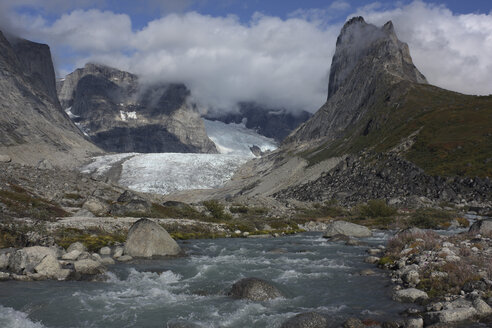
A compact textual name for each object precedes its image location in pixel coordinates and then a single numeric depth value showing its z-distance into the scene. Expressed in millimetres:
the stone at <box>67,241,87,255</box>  27000
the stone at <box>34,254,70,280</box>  20547
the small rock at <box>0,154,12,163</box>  67669
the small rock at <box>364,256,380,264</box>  25611
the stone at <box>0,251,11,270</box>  21734
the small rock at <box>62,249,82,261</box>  24466
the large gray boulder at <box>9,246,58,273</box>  21109
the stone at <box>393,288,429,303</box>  15764
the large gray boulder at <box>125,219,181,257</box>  28156
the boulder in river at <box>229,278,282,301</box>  17750
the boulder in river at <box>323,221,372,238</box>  42250
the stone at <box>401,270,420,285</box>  17859
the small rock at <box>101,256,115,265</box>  25342
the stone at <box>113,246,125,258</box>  27362
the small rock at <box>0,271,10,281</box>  19797
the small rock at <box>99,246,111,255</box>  28547
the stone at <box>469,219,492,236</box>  27884
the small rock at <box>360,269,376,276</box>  22025
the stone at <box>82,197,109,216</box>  49050
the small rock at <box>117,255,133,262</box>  26453
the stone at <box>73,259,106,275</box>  21734
